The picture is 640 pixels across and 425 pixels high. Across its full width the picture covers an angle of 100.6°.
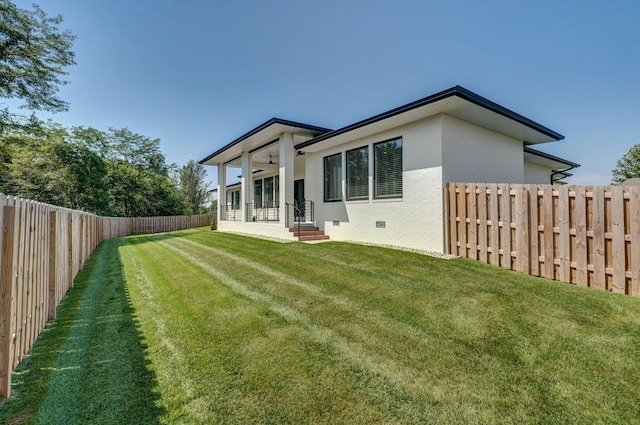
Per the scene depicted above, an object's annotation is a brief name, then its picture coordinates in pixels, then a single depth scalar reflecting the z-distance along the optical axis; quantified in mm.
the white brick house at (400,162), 7125
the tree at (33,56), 13688
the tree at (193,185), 35156
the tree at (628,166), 27188
